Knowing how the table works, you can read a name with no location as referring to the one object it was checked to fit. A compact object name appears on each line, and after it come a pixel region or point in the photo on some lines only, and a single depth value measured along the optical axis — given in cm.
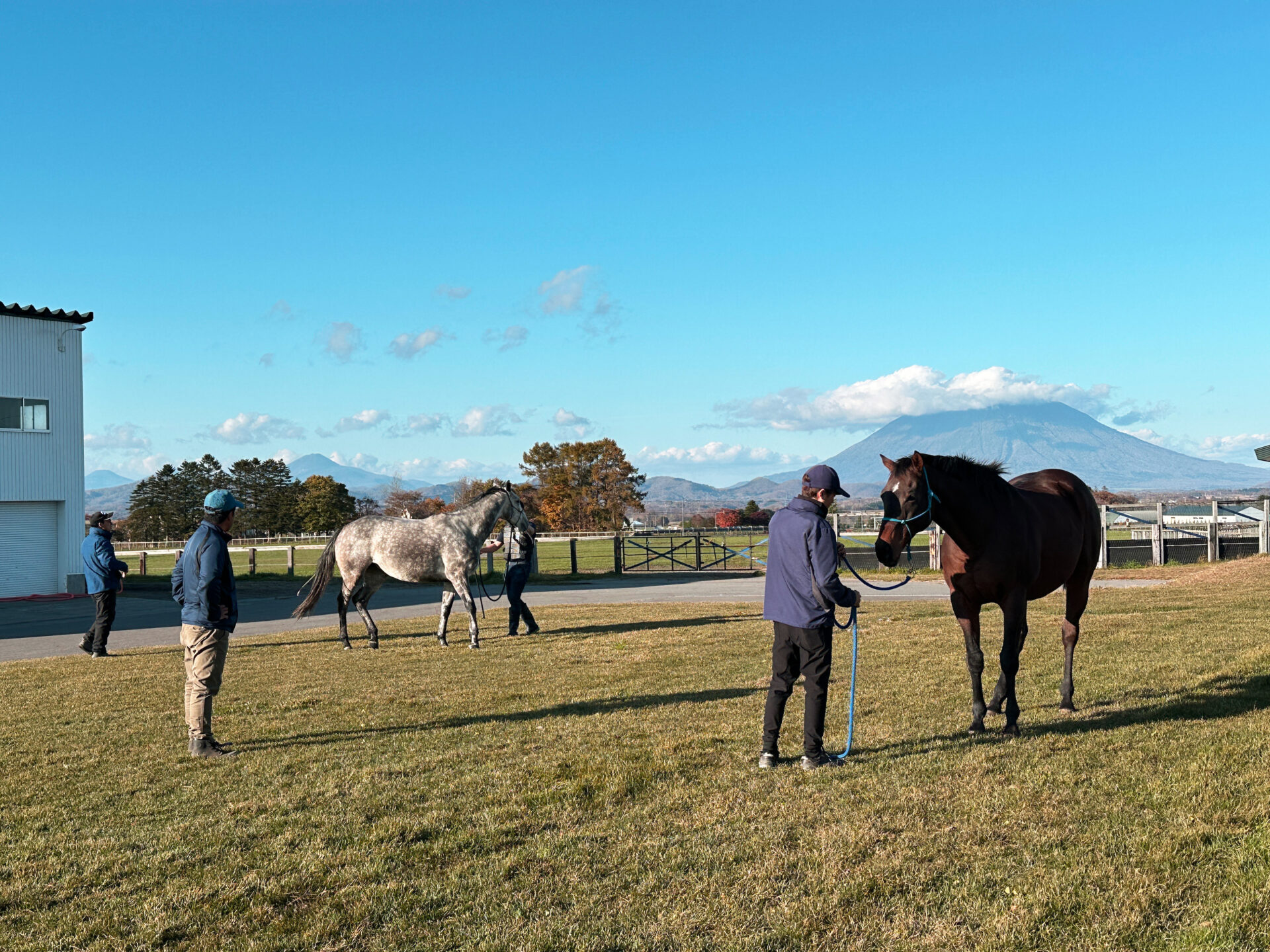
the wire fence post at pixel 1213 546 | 2836
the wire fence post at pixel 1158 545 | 2869
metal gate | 3406
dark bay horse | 712
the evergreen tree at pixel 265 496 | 10844
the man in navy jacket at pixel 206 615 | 751
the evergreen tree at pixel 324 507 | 10544
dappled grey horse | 1416
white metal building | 2658
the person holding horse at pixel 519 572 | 1509
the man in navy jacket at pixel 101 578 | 1378
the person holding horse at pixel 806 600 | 637
